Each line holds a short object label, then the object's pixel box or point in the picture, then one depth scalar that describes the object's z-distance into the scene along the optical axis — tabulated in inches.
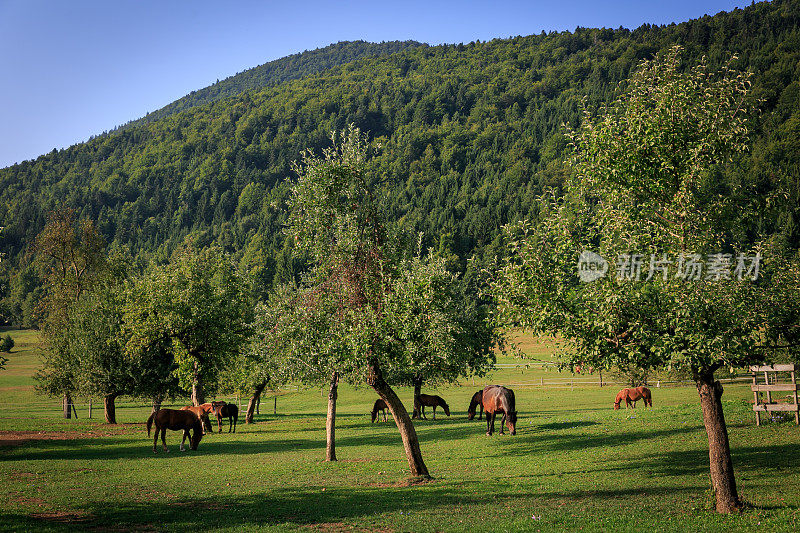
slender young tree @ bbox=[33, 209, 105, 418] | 2444.6
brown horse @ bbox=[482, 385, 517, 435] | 1331.2
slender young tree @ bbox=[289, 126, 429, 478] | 900.0
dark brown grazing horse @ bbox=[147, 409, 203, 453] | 1359.5
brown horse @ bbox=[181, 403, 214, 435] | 1608.0
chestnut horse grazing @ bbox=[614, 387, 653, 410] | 1770.4
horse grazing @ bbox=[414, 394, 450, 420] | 1883.6
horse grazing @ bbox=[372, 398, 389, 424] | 1827.6
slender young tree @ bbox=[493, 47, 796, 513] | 610.5
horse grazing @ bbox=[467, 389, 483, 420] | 1779.0
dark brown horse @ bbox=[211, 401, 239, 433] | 1772.9
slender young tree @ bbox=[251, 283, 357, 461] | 874.8
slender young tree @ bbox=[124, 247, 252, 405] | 1750.7
